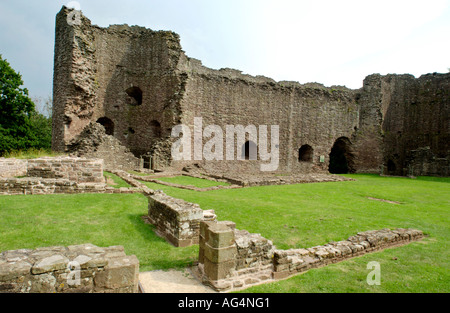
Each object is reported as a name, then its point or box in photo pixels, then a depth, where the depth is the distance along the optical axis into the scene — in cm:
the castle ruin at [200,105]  1917
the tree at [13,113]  2133
